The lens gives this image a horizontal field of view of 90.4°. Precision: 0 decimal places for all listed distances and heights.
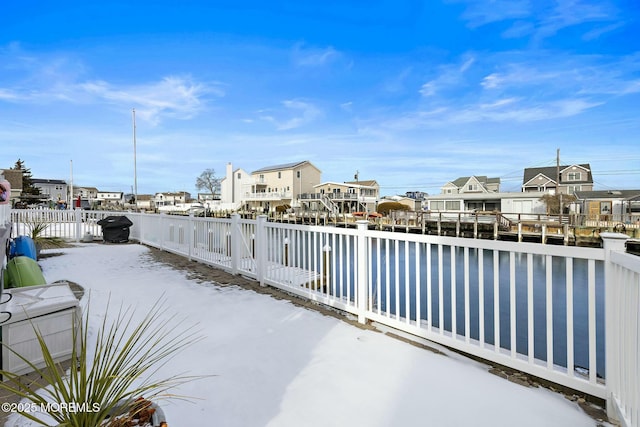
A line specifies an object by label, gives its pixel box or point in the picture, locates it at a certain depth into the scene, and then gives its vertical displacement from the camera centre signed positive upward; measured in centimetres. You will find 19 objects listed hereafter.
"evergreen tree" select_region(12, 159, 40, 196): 3299 +381
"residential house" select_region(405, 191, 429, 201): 7119 +303
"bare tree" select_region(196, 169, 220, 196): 5581 +511
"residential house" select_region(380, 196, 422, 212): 5316 +108
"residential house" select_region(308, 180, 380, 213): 3741 +136
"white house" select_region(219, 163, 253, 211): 4428 +347
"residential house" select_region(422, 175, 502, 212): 3159 +106
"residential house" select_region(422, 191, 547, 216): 2952 +40
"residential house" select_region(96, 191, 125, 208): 7296 +419
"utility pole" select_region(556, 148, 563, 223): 2676 +192
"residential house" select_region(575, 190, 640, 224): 2634 +15
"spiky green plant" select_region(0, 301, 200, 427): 113 -86
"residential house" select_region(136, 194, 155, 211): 5978 +299
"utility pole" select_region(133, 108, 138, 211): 2070 +305
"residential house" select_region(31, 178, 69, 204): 5806 +502
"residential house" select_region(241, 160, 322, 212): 4066 +330
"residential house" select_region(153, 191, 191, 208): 6768 +298
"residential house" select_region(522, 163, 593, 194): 3291 +266
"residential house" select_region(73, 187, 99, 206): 6999 +485
